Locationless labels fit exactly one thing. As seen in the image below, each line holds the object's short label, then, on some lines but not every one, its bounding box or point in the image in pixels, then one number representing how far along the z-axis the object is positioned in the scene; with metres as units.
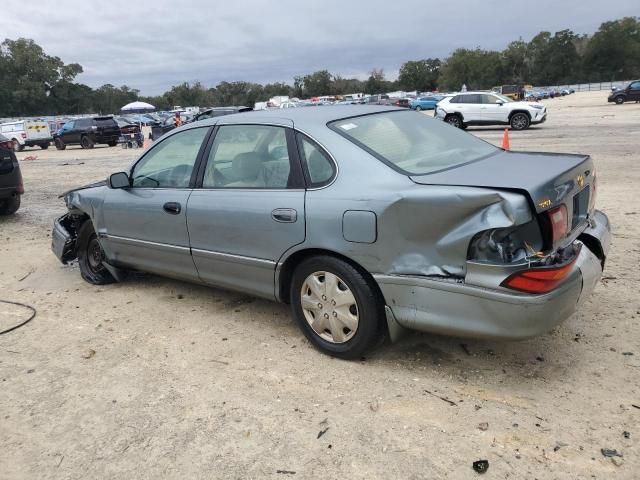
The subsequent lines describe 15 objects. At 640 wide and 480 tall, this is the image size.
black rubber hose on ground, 4.37
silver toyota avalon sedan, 2.80
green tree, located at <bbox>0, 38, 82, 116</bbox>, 91.81
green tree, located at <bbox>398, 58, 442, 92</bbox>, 127.50
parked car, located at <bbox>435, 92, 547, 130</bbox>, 21.58
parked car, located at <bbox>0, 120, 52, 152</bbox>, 30.25
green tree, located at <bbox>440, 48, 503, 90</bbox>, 116.06
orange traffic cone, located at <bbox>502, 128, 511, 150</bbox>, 13.41
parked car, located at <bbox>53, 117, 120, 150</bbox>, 27.00
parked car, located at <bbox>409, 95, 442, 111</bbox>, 48.74
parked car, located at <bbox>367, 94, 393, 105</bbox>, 50.91
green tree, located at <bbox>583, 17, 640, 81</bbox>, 106.94
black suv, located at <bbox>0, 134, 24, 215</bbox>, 8.69
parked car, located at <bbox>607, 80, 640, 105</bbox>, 36.50
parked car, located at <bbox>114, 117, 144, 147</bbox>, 25.61
